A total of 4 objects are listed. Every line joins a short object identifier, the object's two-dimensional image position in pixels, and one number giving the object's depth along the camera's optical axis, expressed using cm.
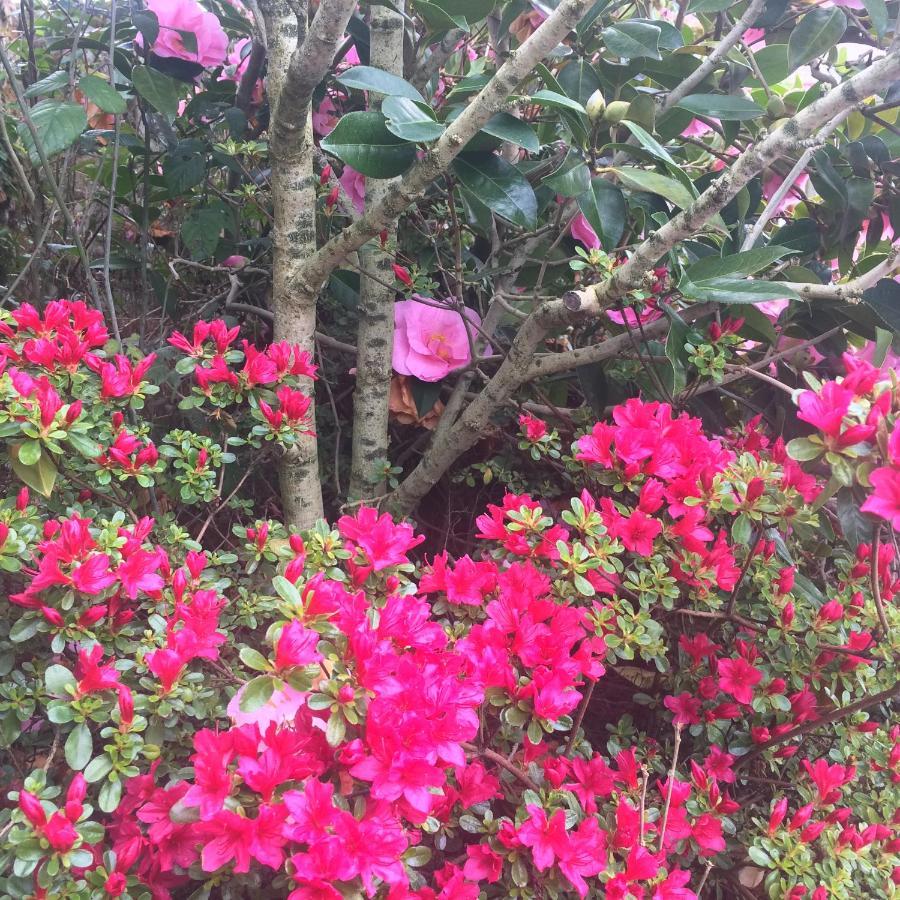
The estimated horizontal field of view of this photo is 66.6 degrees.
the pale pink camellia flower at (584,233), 109
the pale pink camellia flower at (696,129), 125
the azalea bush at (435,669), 50
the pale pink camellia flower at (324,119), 130
